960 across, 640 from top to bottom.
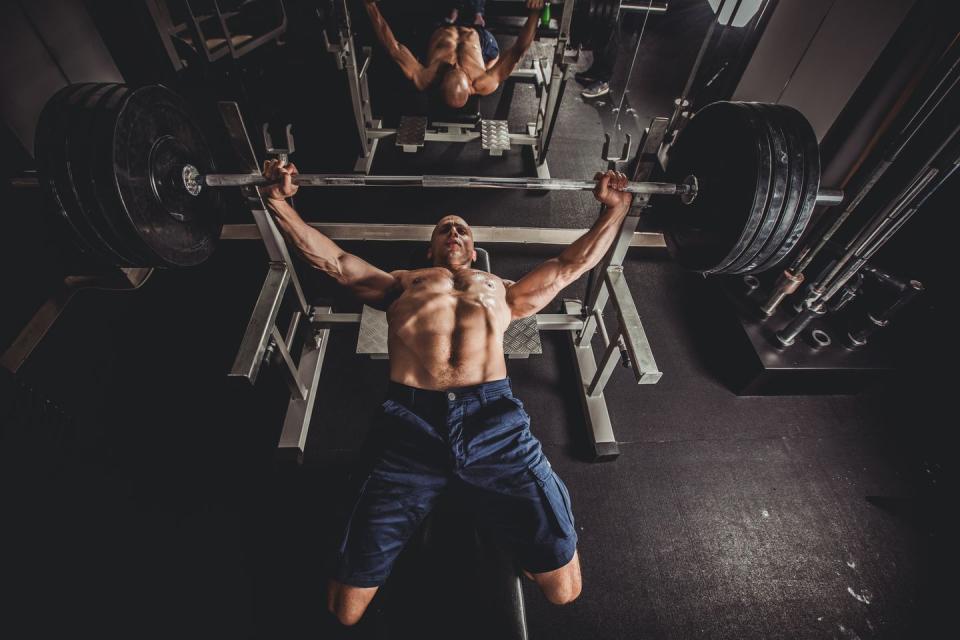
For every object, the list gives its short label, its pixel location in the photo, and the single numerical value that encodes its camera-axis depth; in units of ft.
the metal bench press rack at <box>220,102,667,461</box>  5.16
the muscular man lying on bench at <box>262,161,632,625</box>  4.68
